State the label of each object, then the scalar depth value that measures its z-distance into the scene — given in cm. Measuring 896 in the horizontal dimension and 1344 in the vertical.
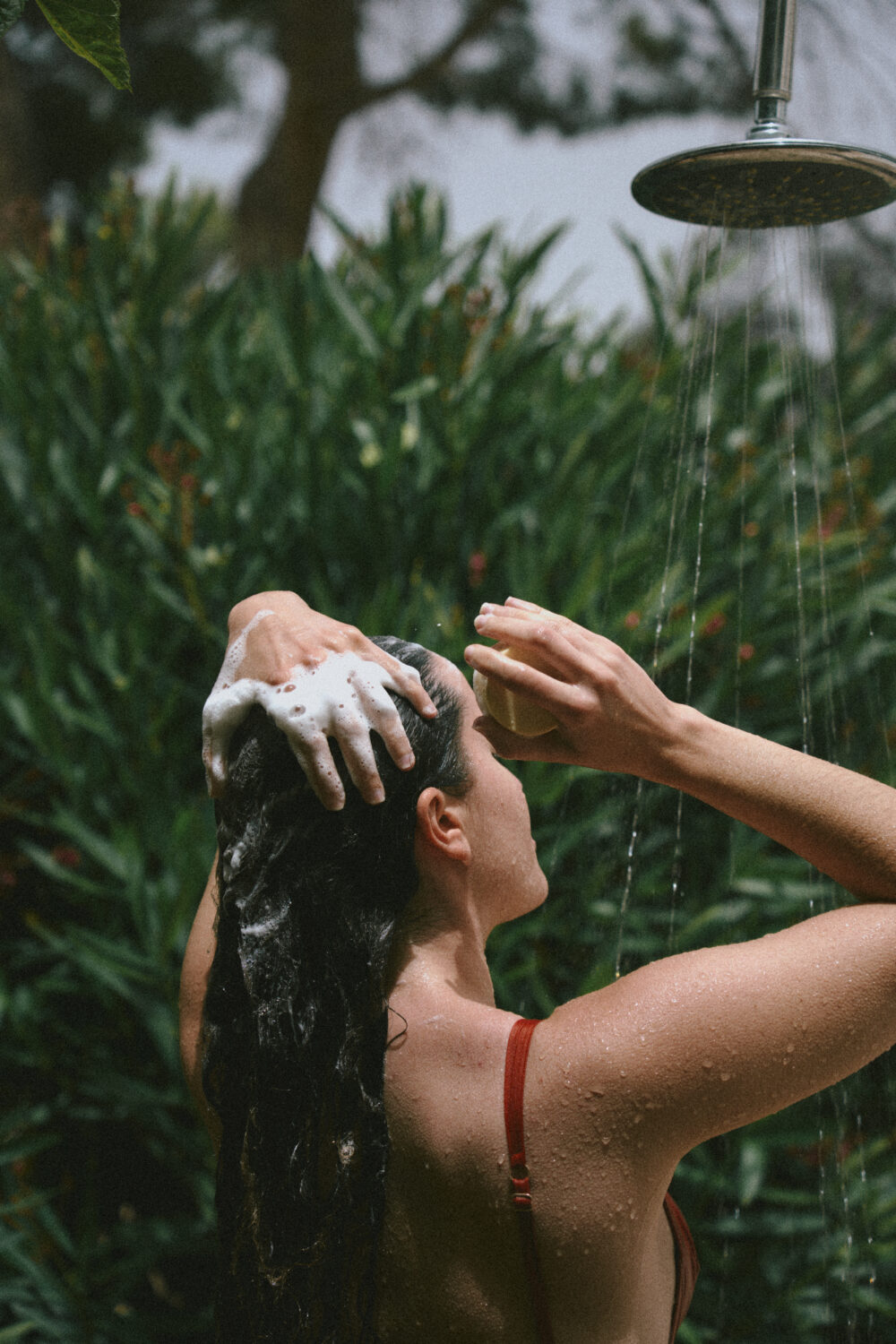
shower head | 112
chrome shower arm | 120
